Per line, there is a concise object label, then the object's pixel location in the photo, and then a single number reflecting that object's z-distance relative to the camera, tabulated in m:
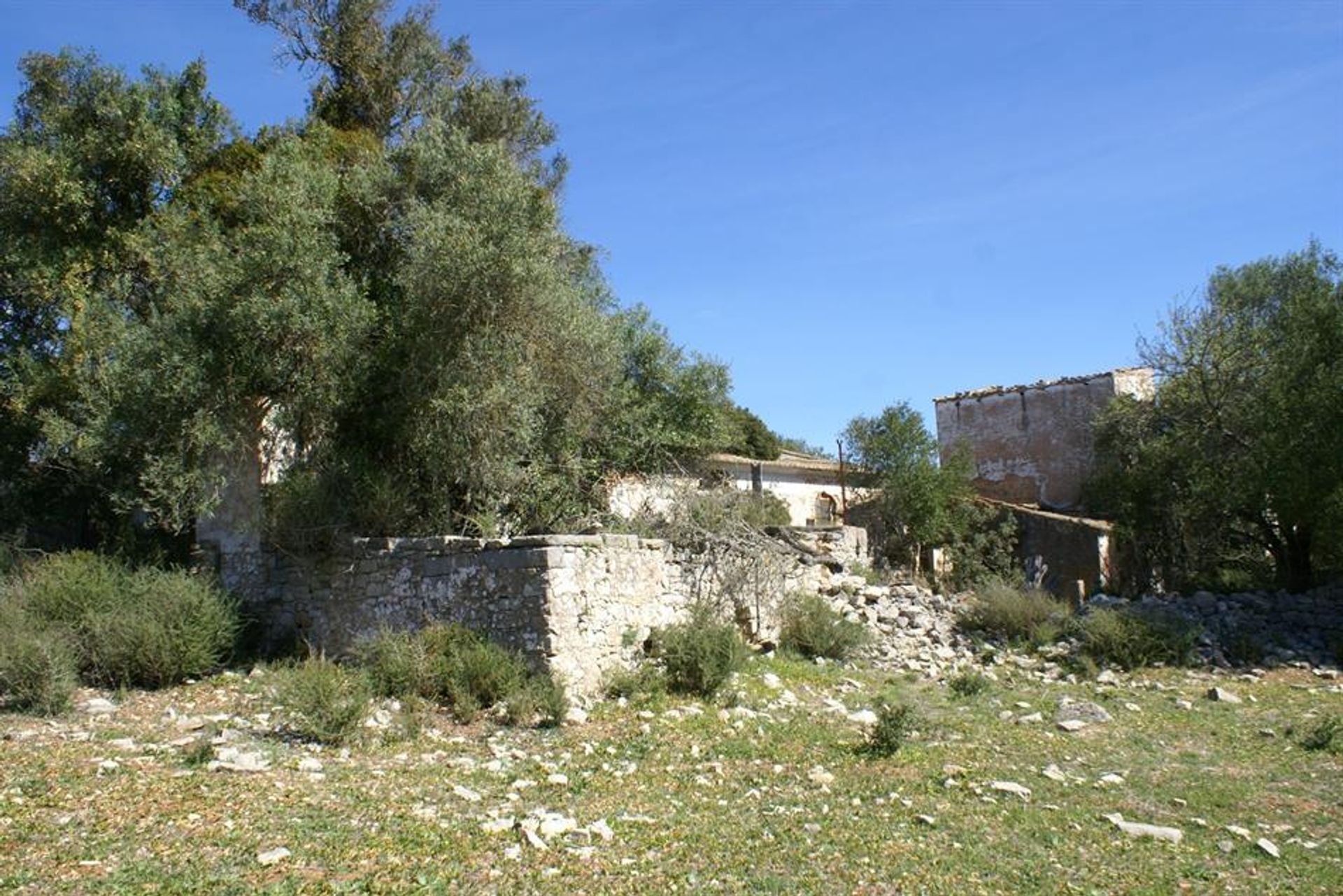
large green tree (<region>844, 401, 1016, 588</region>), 21.73
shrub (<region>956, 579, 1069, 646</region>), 15.42
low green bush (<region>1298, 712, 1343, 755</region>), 9.66
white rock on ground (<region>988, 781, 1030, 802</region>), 7.70
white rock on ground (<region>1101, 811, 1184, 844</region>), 6.84
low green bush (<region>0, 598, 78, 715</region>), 9.12
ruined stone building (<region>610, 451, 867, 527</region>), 23.98
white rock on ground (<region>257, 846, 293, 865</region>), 5.54
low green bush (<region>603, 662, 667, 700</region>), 10.70
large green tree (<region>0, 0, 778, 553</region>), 12.11
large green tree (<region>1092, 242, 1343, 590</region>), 16.55
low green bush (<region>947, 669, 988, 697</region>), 12.31
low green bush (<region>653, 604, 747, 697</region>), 10.88
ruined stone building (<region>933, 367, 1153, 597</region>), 21.23
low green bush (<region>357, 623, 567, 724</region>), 9.64
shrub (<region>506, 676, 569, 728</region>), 9.53
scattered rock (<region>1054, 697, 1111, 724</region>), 10.94
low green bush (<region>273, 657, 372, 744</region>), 8.48
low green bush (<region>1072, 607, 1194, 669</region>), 14.36
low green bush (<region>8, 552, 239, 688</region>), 10.61
